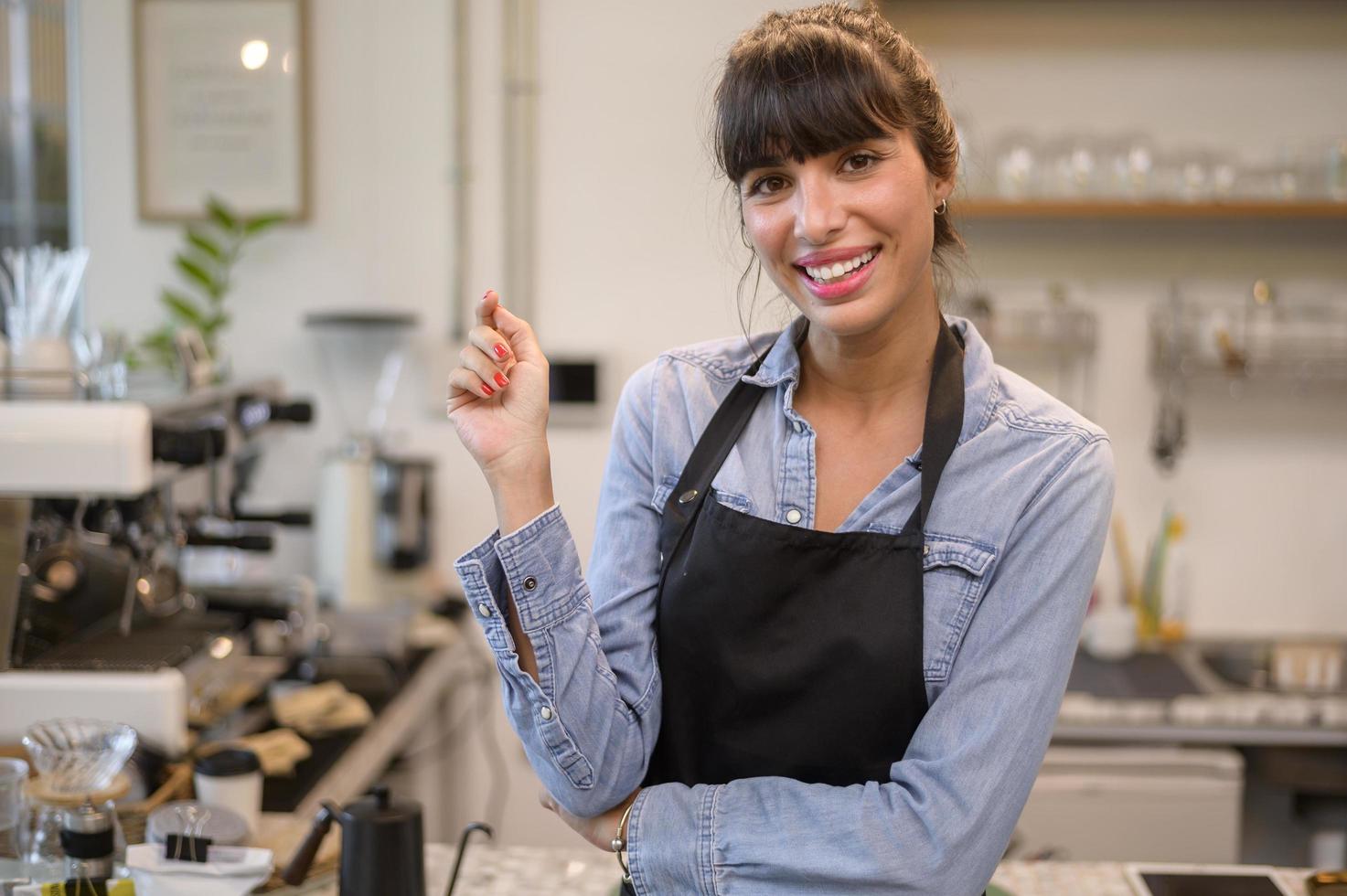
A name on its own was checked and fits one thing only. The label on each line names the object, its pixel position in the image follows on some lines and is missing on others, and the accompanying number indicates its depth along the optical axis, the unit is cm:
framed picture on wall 310
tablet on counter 163
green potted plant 306
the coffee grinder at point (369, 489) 295
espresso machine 177
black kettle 150
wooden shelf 291
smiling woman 120
